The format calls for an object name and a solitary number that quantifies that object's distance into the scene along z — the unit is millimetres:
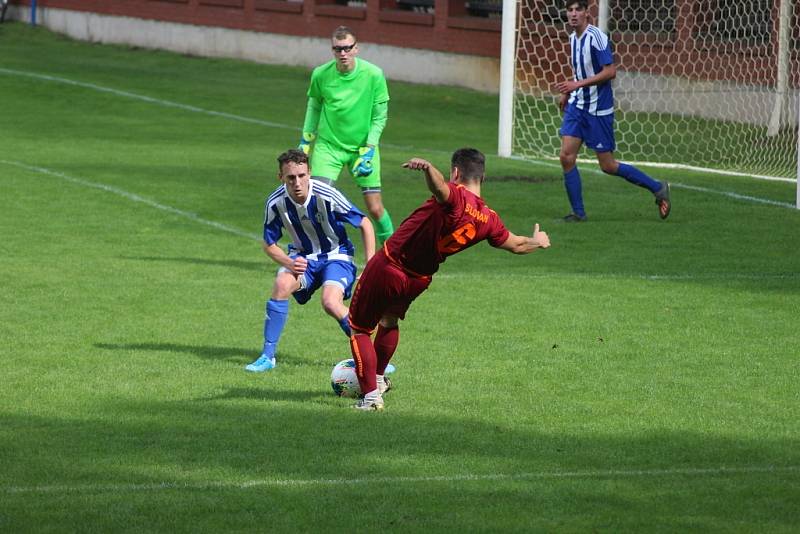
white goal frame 39750
